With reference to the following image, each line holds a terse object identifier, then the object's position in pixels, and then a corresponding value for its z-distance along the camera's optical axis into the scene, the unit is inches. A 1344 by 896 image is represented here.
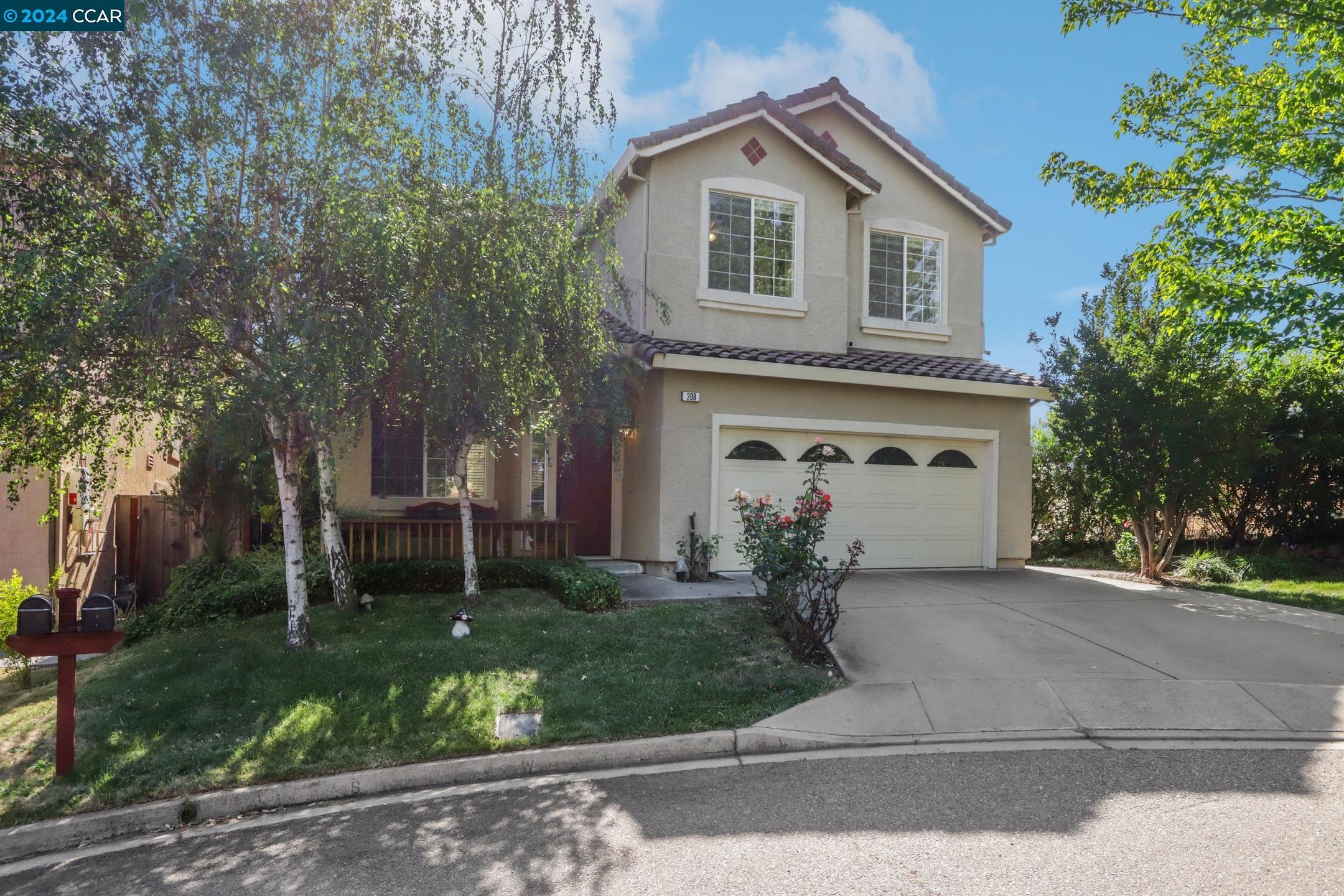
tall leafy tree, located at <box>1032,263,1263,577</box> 454.9
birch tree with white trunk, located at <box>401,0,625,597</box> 268.8
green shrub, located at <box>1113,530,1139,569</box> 571.5
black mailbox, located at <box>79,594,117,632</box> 207.6
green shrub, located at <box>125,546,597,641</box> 351.6
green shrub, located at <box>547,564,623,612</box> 347.9
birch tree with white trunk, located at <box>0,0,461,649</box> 238.5
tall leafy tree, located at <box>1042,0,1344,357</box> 463.2
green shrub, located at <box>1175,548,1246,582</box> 512.7
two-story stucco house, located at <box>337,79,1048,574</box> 440.8
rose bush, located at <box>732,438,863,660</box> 288.4
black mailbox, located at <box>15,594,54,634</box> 206.4
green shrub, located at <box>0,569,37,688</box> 310.0
